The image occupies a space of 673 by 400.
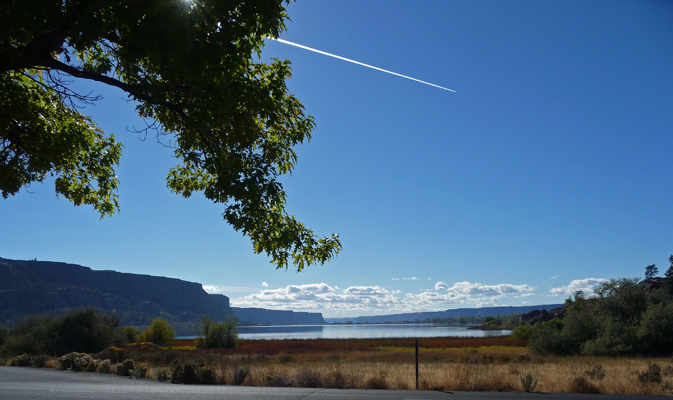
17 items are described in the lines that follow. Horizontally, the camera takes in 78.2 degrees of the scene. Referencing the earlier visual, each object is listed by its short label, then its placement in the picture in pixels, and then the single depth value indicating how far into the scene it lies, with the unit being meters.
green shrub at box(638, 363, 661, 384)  13.57
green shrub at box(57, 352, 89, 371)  19.55
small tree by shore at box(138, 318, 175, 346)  62.12
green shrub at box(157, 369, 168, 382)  15.44
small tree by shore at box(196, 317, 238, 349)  54.78
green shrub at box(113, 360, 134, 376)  17.45
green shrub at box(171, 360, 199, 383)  14.72
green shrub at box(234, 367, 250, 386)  14.35
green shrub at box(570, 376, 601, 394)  12.55
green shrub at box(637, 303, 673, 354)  30.95
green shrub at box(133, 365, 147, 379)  16.44
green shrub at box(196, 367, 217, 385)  14.55
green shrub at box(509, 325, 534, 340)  61.69
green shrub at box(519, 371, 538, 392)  12.78
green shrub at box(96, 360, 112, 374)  18.42
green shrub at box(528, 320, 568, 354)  37.44
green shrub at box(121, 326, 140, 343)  60.18
